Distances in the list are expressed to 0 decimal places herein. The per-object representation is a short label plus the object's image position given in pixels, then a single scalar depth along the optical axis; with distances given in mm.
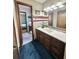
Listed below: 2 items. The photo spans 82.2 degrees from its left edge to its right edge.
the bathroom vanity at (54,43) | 1179
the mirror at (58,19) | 1472
